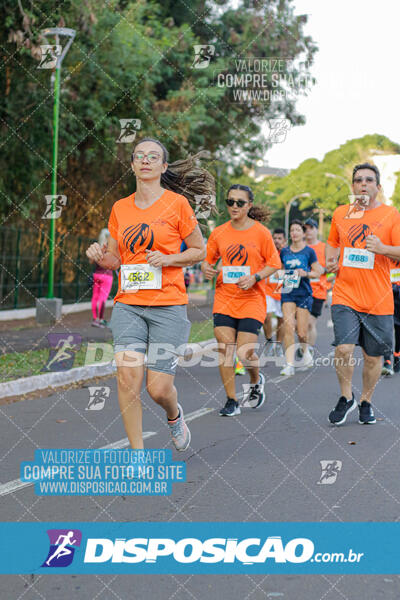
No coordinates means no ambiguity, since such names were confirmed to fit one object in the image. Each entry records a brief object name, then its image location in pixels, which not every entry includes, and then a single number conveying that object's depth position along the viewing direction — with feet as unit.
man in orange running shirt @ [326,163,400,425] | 24.61
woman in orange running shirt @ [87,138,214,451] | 18.12
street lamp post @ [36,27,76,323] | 57.52
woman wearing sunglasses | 27.17
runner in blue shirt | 40.55
